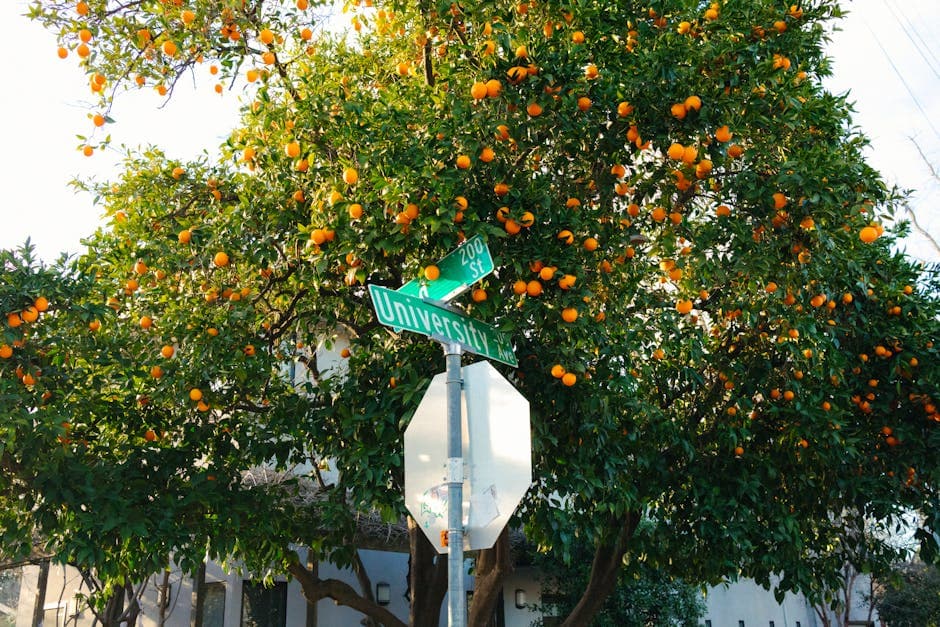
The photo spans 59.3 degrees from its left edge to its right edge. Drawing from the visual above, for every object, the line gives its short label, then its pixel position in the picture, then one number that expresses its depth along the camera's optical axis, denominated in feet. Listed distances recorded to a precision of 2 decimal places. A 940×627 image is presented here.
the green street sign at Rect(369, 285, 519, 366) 13.49
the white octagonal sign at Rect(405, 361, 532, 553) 12.40
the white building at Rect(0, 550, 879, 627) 44.21
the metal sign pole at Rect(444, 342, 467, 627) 11.91
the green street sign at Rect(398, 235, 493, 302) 14.34
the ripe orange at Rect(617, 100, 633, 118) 22.35
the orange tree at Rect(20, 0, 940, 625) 21.56
